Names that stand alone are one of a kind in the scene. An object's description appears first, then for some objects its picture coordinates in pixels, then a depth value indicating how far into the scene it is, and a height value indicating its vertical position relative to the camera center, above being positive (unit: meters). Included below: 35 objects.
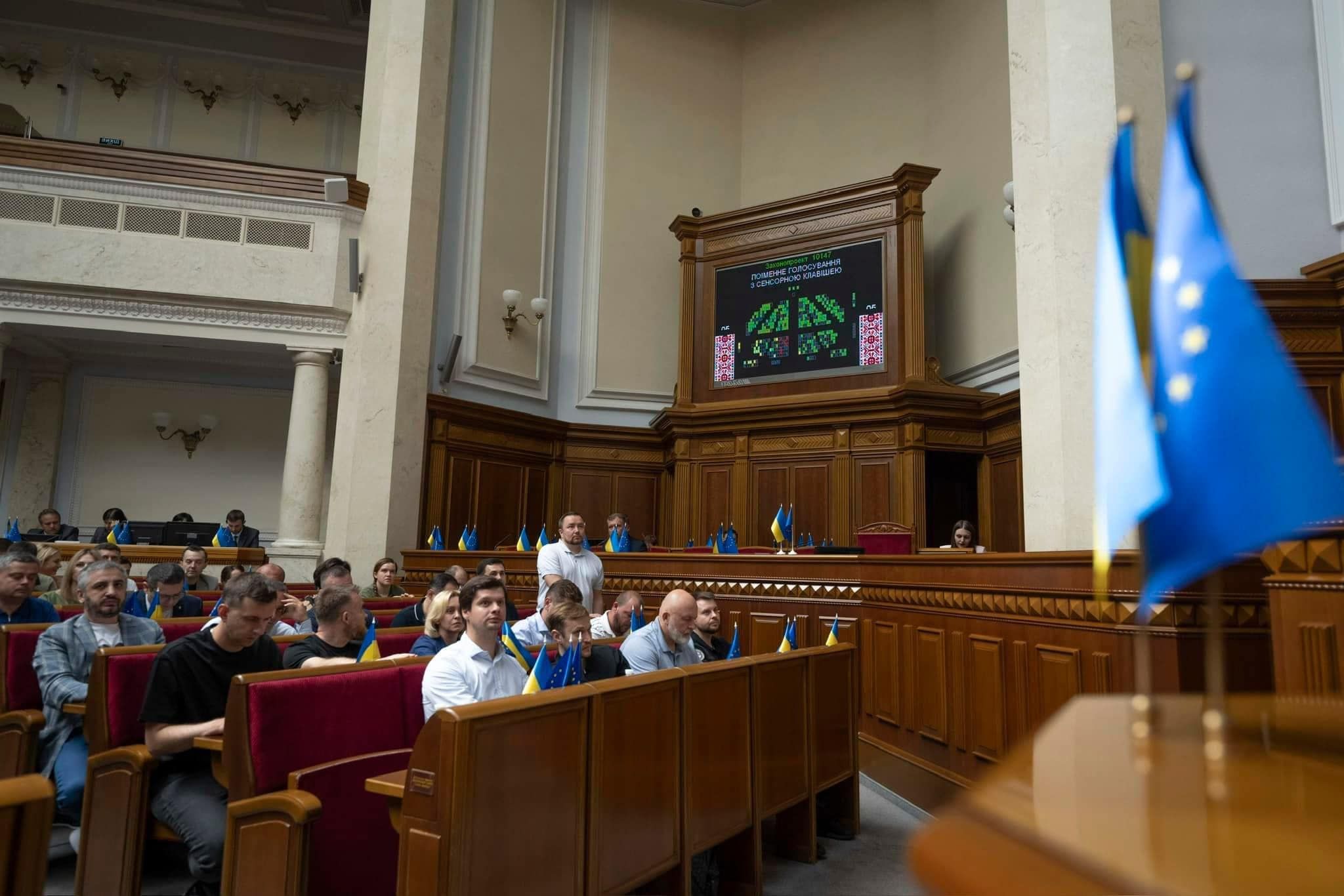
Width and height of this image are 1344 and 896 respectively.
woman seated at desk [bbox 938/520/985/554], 7.26 +0.24
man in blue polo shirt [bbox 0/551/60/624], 4.44 -0.24
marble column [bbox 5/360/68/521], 11.48 +1.19
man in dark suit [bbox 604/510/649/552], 8.52 +0.25
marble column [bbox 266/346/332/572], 9.49 +0.79
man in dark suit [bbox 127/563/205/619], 5.32 -0.27
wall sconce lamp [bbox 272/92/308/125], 14.06 +6.77
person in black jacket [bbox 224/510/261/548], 9.45 +0.13
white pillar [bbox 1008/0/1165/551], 6.09 +2.41
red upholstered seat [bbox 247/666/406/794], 2.91 -0.59
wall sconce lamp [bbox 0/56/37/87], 13.20 +6.76
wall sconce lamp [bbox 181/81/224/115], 13.76 +6.74
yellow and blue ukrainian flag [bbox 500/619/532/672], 3.58 -0.38
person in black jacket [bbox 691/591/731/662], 4.73 -0.36
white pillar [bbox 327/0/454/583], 9.44 +2.77
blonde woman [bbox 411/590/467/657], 4.30 -0.33
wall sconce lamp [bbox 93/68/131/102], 13.43 +6.76
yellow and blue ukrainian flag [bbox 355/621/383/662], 3.83 -0.43
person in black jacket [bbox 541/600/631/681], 3.61 -0.28
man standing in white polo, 5.88 -0.04
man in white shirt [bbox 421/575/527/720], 3.20 -0.41
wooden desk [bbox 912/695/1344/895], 0.68 -0.21
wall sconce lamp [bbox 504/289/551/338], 11.04 +3.03
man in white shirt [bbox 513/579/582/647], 3.80 -0.34
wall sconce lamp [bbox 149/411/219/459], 11.95 +1.51
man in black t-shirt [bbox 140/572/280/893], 3.06 -0.59
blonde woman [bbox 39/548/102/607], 5.18 -0.22
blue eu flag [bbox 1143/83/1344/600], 1.26 +0.22
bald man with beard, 4.21 -0.38
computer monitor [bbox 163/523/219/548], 8.95 +0.10
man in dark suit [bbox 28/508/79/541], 9.03 +0.14
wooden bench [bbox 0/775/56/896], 1.49 -0.49
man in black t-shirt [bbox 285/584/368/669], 3.95 -0.34
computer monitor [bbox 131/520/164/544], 8.93 +0.10
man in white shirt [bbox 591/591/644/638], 5.56 -0.38
